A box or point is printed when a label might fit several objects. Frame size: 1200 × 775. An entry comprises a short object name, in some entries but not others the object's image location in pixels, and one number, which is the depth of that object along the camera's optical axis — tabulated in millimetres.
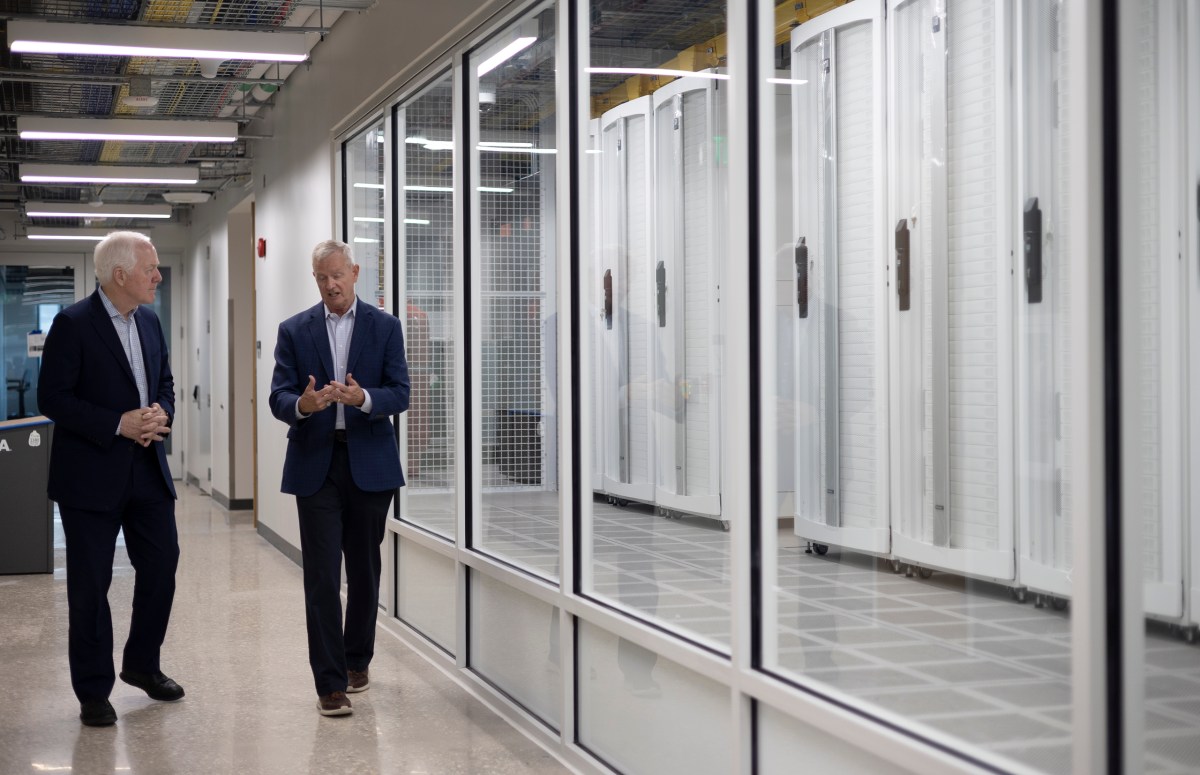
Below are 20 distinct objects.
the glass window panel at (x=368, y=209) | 6418
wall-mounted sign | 16469
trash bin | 7934
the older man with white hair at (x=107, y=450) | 4230
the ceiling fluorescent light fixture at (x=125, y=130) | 8430
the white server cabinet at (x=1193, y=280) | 1849
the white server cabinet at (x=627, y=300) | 3531
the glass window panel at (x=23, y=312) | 16547
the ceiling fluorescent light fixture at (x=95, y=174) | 9984
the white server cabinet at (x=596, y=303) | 3809
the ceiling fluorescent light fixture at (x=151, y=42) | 6230
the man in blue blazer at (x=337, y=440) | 4254
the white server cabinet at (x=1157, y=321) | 1836
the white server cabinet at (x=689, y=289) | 3129
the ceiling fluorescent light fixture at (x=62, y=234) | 14352
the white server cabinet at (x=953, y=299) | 2455
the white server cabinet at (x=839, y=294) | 2826
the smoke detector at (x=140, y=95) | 8039
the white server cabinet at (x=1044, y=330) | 2088
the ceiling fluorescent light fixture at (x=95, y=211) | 12441
